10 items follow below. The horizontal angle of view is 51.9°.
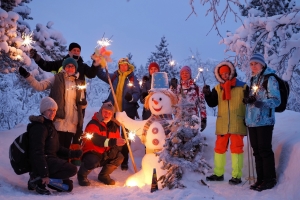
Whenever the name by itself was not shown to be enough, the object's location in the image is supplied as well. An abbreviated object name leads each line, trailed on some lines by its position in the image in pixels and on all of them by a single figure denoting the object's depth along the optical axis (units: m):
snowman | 4.84
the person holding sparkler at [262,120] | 4.63
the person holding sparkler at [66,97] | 5.16
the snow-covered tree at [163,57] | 26.97
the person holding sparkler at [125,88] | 6.17
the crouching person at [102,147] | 5.09
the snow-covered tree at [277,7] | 13.65
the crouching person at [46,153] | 4.12
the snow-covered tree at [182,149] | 4.24
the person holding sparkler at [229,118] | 5.12
